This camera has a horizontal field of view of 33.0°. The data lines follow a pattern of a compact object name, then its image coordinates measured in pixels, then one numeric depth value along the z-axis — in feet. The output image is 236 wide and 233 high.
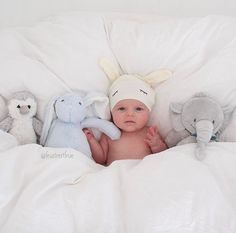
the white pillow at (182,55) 4.09
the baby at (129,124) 4.19
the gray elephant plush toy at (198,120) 3.78
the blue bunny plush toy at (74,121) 4.02
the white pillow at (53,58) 4.22
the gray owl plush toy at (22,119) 4.07
